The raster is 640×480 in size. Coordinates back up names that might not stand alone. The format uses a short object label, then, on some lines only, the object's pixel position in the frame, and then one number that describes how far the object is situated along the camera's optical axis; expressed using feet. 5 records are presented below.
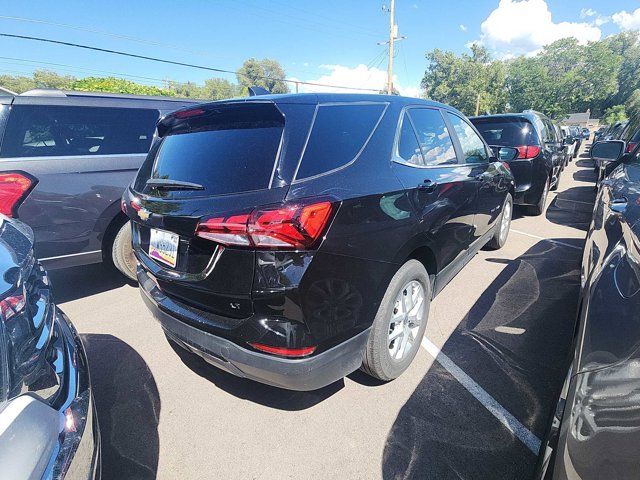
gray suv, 10.11
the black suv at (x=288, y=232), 5.21
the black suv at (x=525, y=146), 19.20
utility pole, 84.50
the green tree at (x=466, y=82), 192.04
